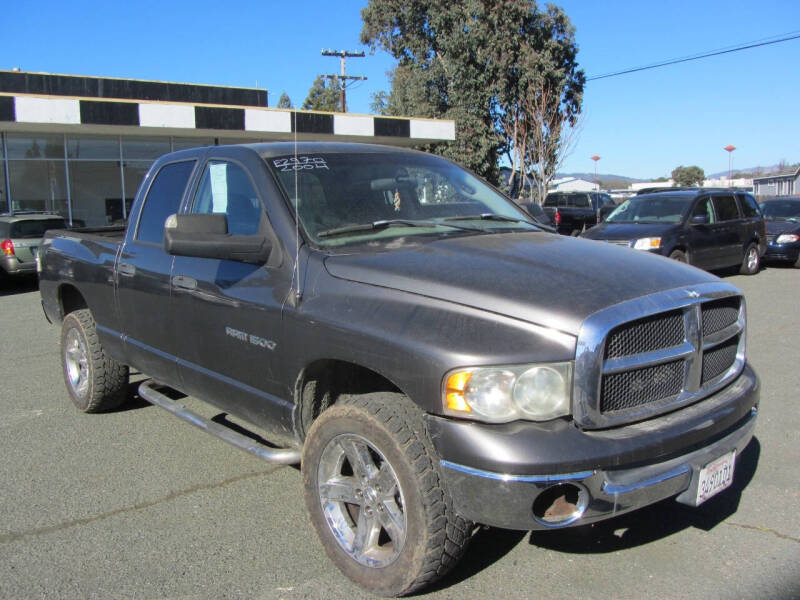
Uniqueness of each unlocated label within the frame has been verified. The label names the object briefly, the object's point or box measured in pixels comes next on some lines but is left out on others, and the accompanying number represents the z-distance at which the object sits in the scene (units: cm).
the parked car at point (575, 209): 2489
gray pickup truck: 247
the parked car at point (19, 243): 1302
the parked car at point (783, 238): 1560
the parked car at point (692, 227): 1187
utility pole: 4041
